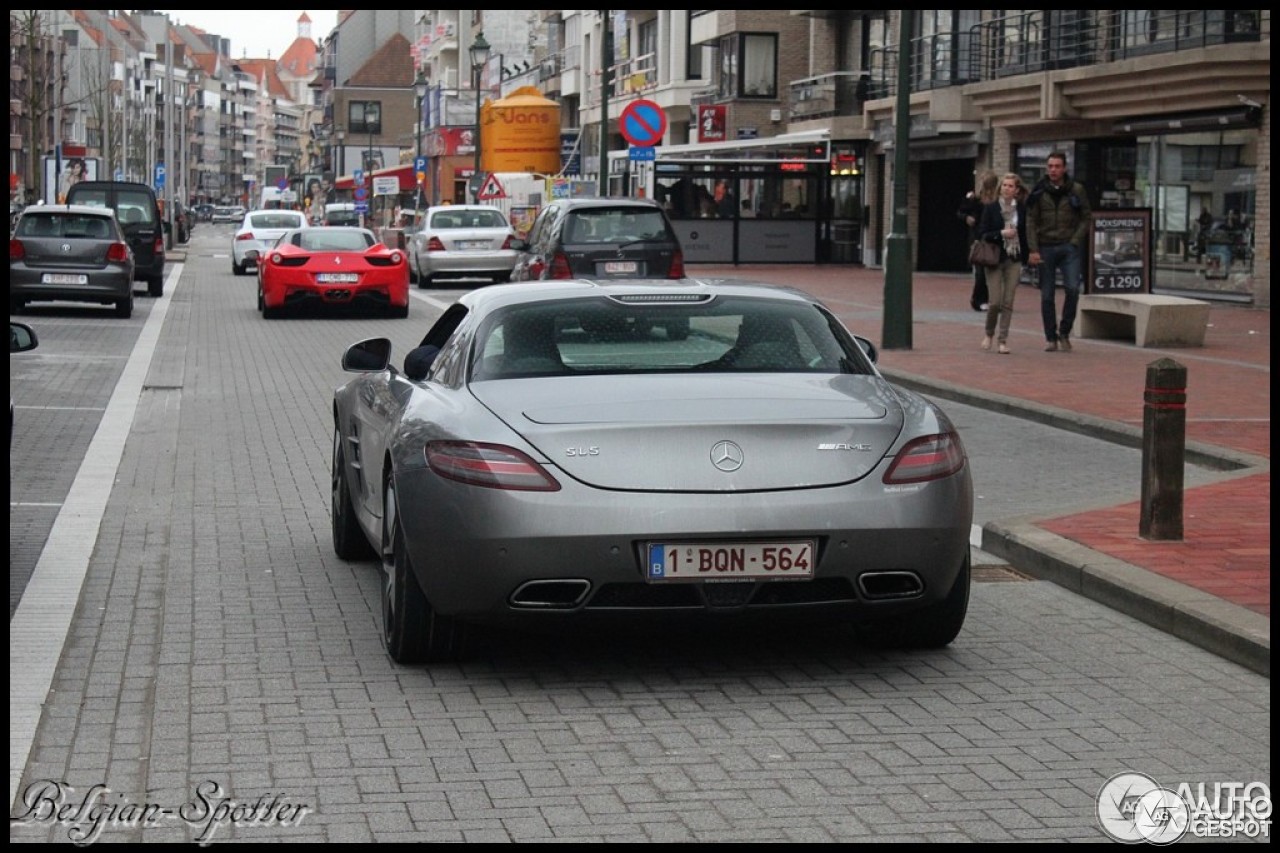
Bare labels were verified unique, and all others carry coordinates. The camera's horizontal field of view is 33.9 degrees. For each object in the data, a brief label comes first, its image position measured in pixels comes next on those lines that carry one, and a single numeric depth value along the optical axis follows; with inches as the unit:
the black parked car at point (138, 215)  1375.5
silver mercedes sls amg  247.1
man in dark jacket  790.5
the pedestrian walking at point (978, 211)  860.0
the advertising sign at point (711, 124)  2226.9
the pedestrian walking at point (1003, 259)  792.9
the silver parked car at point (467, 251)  1491.1
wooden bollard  350.3
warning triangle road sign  2023.9
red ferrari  1123.9
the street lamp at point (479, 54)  2160.4
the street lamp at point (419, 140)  3061.0
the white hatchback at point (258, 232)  1817.2
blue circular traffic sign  1275.8
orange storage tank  2549.2
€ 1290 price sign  905.5
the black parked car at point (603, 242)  1033.5
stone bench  847.1
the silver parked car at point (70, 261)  1090.1
